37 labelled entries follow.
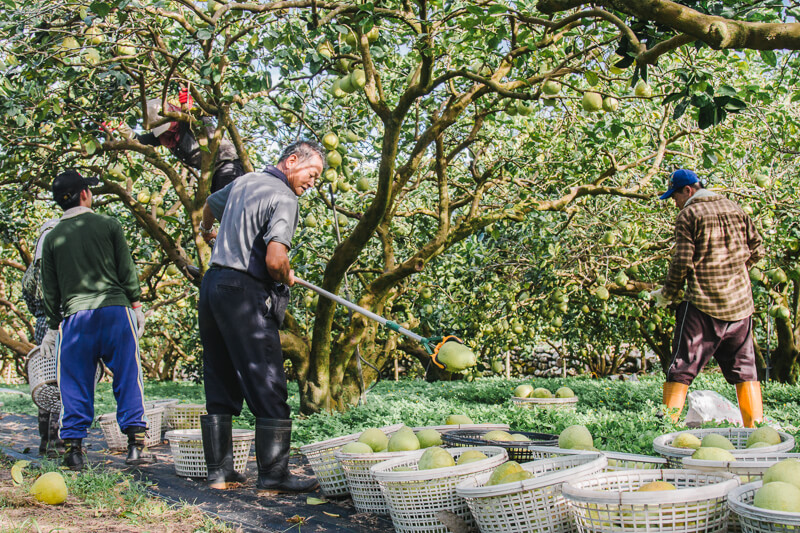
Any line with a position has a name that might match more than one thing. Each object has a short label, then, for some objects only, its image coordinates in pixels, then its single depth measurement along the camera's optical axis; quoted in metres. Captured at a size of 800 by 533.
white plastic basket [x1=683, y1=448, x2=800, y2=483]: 2.40
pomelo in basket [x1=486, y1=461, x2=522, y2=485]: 2.45
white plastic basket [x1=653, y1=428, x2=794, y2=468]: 2.68
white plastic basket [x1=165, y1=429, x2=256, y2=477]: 3.97
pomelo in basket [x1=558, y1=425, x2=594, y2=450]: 3.05
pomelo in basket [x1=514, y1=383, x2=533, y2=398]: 5.74
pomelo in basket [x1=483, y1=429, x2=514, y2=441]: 3.29
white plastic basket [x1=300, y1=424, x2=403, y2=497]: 3.37
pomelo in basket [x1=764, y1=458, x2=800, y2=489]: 2.04
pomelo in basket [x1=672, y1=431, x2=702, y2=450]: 2.93
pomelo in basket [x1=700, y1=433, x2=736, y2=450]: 2.91
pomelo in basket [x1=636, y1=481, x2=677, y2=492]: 2.14
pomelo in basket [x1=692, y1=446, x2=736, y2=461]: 2.52
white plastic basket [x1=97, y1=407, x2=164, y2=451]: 5.16
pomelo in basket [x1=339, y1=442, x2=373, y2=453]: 3.21
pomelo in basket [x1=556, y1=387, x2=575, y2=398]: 5.62
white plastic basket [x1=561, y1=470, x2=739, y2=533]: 2.00
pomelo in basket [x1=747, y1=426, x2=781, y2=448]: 2.91
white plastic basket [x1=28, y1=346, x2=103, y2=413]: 4.76
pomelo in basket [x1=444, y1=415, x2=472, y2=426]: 3.99
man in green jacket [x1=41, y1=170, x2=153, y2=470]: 4.24
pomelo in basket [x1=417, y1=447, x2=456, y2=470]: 2.69
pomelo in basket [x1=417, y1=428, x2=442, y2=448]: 3.36
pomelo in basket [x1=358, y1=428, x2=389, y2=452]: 3.34
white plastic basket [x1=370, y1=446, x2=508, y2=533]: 2.57
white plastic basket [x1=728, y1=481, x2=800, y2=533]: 1.81
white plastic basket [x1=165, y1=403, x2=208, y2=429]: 5.38
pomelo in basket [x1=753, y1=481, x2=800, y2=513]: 1.89
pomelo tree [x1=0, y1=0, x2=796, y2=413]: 4.25
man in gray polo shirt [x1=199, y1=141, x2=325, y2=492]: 3.49
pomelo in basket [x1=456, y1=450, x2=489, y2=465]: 2.78
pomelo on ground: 3.11
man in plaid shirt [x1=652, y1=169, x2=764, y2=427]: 4.48
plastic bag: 4.97
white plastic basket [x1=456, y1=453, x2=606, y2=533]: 2.26
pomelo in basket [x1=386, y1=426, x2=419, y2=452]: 3.19
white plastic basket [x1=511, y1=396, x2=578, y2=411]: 5.45
